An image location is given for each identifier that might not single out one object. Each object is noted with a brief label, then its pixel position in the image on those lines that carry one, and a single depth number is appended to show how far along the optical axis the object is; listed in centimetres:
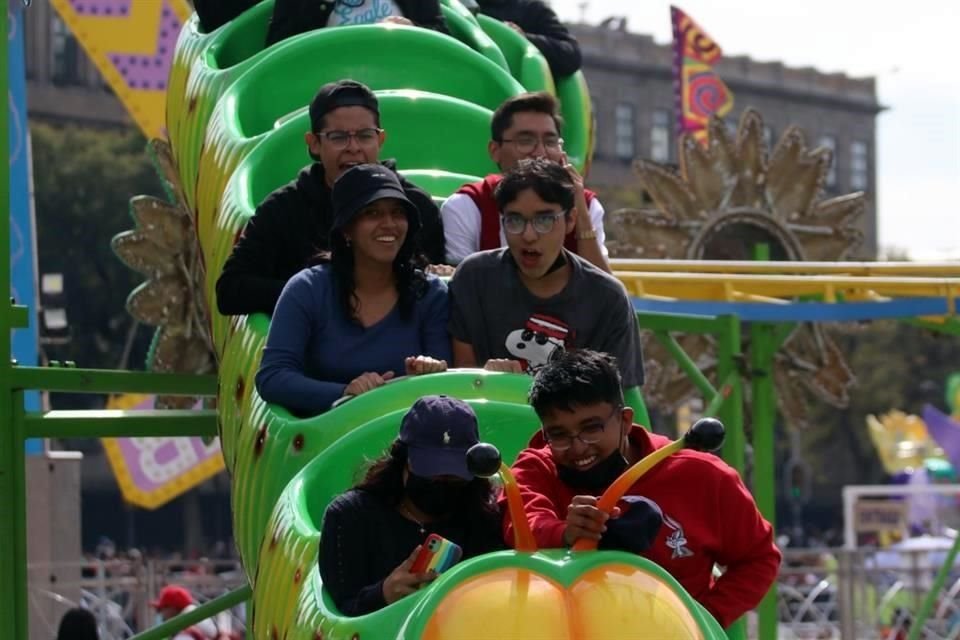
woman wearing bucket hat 1118
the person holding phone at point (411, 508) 885
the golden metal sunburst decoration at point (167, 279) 2356
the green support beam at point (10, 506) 1555
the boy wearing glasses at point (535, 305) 1079
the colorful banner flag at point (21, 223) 2452
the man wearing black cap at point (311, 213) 1257
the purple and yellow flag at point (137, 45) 2861
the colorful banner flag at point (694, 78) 4223
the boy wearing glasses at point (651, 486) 830
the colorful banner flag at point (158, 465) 3343
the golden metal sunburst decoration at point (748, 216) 2624
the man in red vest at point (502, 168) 1314
